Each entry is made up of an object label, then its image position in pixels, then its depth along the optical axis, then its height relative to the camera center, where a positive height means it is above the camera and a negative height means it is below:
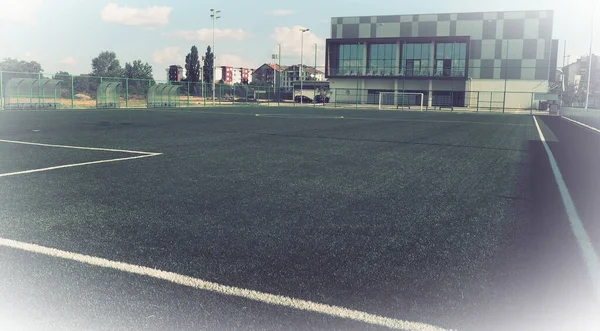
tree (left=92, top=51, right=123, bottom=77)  128.25 +8.57
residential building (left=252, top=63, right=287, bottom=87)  174.38 +9.14
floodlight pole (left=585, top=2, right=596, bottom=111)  46.09 +7.20
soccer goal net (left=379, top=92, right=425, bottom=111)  71.47 +0.48
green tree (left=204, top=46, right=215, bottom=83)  96.06 +6.87
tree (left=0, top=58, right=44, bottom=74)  73.99 +4.63
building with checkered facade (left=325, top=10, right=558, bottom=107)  69.69 +6.91
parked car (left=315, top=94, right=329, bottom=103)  85.56 +0.43
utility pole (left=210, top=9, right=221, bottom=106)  68.62 +11.11
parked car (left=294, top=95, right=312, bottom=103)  82.58 +0.34
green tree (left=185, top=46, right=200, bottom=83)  102.69 +6.72
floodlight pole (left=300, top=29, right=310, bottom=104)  83.19 +9.25
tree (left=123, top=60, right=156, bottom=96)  119.96 +6.68
